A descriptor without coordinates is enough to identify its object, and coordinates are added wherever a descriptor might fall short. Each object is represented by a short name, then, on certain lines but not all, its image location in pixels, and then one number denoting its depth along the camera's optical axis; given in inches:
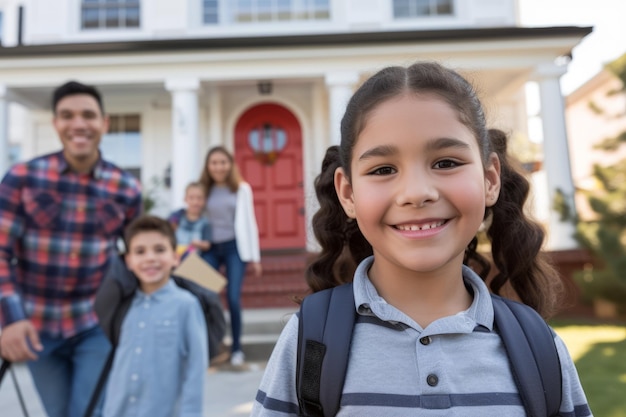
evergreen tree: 251.1
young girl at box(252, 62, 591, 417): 42.3
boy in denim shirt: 95.2
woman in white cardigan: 191.6
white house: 323.3
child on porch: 186.7
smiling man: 96.3
